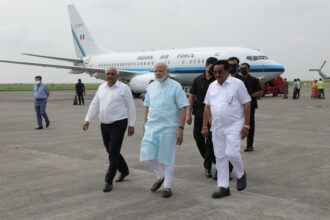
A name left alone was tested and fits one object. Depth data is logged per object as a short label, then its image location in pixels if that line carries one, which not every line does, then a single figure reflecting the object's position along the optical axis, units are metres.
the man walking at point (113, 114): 5.19
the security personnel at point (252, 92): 7.26
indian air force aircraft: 25.11
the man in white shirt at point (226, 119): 4.66
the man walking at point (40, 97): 12.11
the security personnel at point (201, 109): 5.68
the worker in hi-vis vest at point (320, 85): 26.79
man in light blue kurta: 4.82
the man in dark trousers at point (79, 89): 22.69
